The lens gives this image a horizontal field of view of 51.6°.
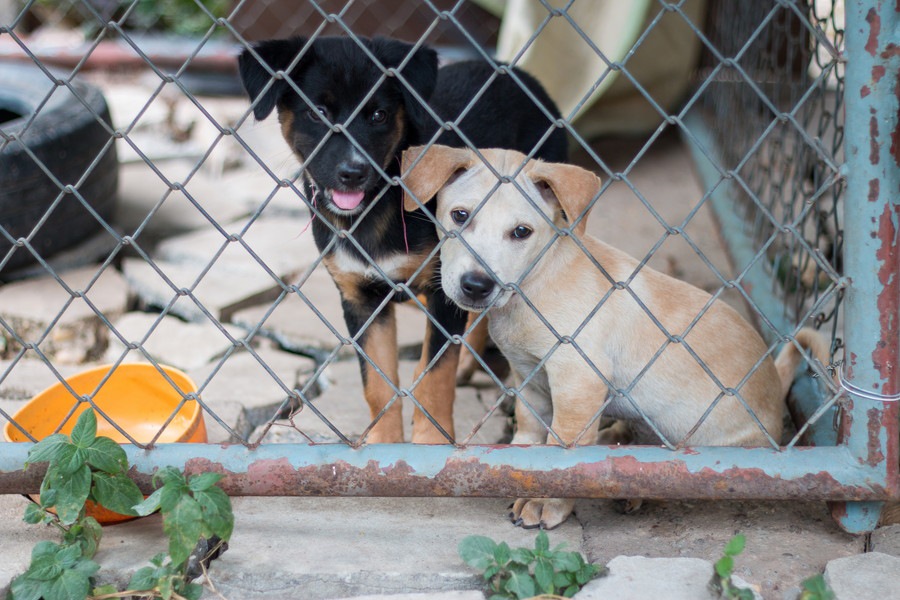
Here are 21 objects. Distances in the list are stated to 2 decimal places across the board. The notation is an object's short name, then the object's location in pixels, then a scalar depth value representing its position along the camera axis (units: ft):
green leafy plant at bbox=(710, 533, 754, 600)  6.97
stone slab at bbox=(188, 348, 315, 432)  11.48
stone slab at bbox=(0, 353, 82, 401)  11.75
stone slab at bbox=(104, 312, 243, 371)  13.01
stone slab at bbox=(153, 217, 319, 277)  15.84
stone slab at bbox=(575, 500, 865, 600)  7.87
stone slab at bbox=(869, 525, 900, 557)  8.15
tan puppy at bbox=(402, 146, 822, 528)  8.43
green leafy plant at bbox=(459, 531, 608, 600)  7.35
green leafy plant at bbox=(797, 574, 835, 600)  6.91
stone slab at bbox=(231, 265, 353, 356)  13.29
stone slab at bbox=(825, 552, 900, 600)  7.37
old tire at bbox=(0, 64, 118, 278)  14.05
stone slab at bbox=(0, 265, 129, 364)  13.47
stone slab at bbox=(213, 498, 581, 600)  7.68
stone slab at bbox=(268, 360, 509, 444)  10.73
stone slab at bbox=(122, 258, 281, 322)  14.34
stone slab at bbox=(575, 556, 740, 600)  7.39
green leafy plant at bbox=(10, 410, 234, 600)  7.31
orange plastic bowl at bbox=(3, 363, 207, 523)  9.89
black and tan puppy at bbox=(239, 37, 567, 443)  9.68
